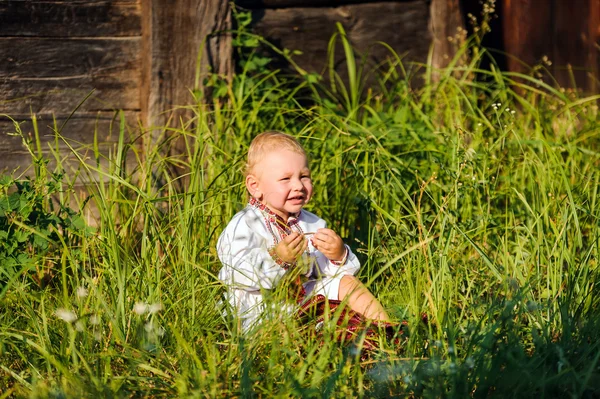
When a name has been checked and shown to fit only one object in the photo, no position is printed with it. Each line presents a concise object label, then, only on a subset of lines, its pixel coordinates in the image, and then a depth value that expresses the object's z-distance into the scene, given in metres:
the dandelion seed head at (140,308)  4.61
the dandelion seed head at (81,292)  4.75
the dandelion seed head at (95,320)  4.61
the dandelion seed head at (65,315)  4.45
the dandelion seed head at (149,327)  4.48
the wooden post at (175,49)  7.41
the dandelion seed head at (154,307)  4.44
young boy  5.31
